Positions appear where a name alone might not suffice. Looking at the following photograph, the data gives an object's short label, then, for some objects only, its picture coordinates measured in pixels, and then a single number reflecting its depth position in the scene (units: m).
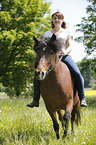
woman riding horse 7.11
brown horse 5.60
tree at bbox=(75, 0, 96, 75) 29.17
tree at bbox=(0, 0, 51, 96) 27.58
